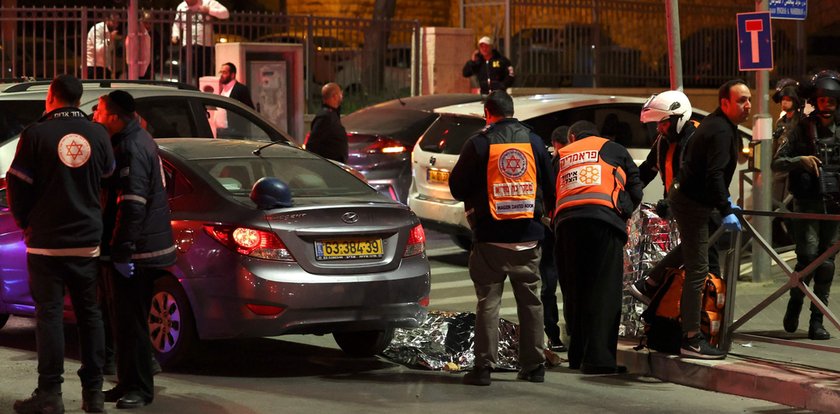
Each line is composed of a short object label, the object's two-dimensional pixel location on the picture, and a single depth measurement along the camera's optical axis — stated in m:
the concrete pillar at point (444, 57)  23.06
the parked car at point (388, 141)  16.20
